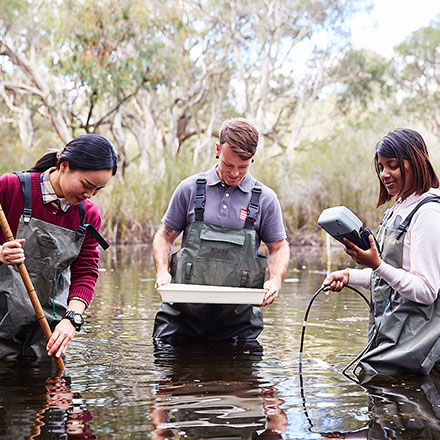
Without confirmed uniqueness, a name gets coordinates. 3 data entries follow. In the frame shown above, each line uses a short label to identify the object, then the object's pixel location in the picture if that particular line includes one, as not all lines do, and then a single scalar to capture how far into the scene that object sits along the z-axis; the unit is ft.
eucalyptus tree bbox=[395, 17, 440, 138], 111.04
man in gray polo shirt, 15.39
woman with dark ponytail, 12.51
